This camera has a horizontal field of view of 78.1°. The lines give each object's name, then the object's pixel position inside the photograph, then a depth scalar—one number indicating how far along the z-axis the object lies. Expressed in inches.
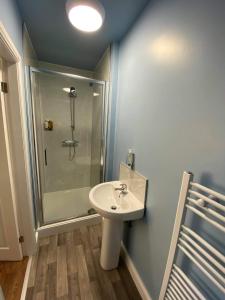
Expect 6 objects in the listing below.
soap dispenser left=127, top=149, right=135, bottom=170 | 58.1
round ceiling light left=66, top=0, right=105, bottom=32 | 42.6
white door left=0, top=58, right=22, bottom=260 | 48.0
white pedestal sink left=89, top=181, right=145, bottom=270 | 47.6
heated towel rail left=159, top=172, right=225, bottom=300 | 25.6
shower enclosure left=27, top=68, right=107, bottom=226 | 82.6
